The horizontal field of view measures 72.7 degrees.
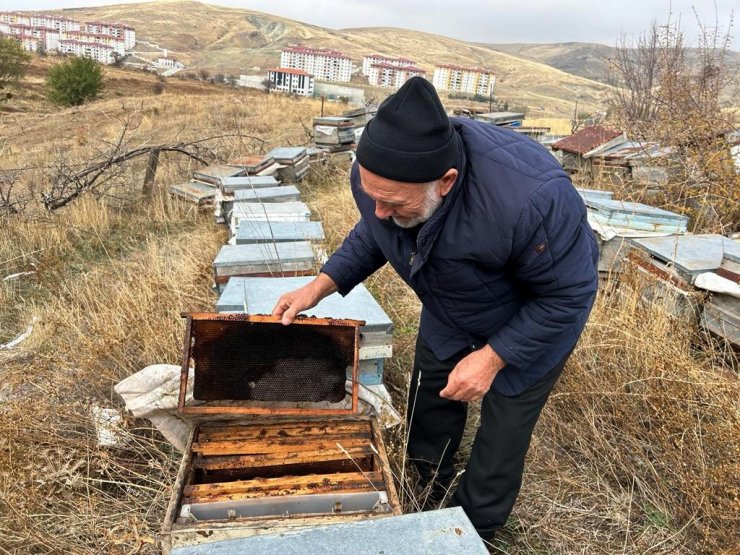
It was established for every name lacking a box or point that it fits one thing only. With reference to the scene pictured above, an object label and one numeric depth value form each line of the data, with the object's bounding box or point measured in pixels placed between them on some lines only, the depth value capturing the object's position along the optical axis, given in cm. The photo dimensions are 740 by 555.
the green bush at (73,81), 2902
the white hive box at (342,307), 263
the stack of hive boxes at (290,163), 873
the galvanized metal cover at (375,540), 142
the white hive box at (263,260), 369
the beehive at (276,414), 207
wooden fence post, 822
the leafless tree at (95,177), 733
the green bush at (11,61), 3297
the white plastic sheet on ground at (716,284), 326
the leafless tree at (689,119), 562
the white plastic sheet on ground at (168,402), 241
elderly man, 173
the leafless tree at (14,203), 689
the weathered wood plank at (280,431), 234
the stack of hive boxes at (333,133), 1099
